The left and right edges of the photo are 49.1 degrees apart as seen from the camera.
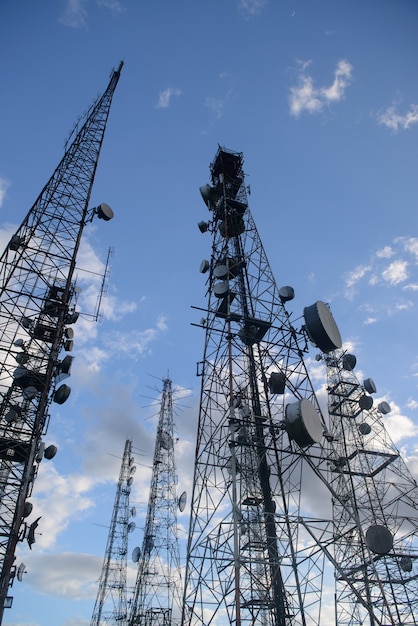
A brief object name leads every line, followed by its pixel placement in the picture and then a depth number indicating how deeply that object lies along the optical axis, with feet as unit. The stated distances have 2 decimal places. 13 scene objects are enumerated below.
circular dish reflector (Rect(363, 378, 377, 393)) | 130.21
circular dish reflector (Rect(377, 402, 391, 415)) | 129.70
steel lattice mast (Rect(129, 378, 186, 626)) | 128.36
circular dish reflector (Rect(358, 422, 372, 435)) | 125.18
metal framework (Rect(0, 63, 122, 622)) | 70.74
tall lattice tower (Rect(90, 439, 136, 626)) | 164.96
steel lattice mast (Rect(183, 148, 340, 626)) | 59.77
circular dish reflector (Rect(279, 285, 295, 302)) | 83.05
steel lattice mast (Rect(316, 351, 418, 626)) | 81.35
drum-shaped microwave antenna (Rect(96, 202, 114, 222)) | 104.42
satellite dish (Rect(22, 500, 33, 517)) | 71.36
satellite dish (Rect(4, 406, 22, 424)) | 74.54
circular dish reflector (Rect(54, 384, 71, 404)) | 79.25
